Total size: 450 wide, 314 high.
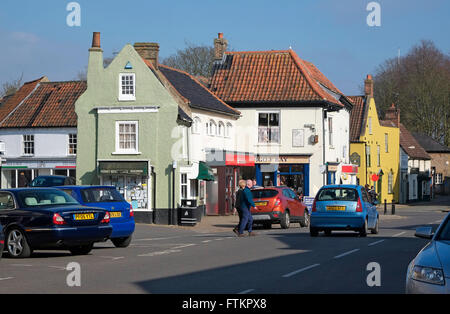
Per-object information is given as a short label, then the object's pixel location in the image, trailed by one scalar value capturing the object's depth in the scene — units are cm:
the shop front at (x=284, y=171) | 4944
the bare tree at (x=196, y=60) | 7231
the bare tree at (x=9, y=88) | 7801
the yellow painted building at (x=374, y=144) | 6562
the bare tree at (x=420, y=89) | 7994
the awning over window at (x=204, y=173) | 4097
